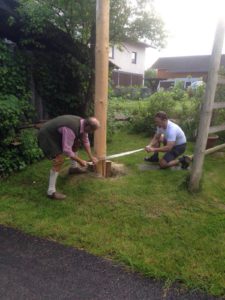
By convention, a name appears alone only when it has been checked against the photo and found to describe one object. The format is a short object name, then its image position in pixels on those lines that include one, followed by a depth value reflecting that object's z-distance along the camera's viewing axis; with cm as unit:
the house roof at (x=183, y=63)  3771
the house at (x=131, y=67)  2451
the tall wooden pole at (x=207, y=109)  325
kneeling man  435
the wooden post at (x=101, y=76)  377
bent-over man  343
